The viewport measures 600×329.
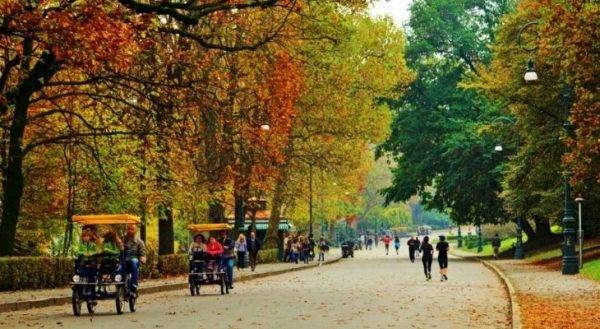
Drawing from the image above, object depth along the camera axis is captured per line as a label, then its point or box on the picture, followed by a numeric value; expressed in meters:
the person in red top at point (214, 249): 30.02
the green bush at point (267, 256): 62.83
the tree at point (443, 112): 65.56
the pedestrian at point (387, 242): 96.68
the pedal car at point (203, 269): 29.64
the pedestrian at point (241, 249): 45.90
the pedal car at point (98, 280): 21.23
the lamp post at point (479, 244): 89.75
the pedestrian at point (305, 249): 67.46
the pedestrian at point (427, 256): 38.47
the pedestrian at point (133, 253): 22.23
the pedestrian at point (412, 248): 63.94
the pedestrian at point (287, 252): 66.31
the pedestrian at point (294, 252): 65.12
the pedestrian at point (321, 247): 72.18
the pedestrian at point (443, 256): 37.06
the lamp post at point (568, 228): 37.62
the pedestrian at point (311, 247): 72.81
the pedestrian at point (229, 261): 31.09
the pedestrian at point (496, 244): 68.94
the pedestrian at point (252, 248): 48.08
